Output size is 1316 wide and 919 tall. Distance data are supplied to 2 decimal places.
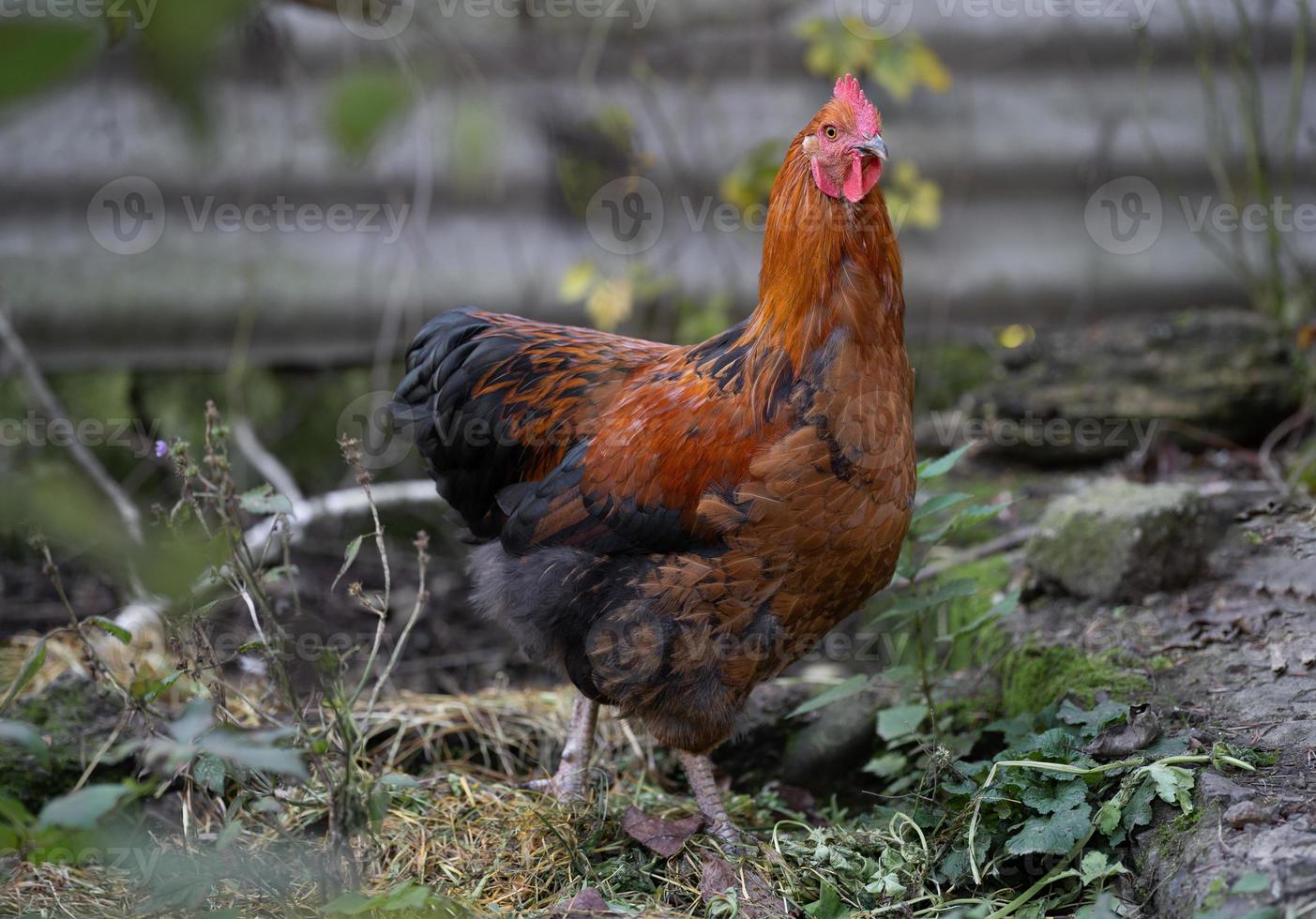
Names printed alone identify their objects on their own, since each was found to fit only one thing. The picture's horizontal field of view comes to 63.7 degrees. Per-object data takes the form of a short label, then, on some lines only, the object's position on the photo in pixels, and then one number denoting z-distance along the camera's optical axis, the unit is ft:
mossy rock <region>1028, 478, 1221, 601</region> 12.00
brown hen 9.50
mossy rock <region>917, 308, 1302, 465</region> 16.40
